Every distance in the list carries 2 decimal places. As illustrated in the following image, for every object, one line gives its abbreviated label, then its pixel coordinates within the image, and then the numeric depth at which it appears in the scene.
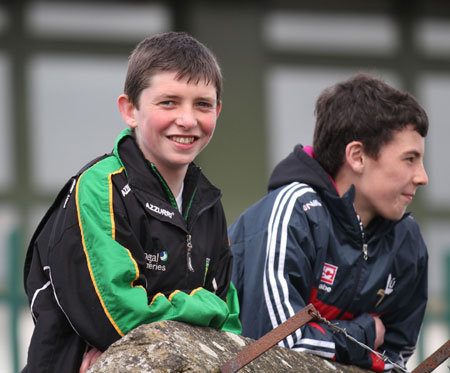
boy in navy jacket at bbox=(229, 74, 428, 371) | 6.67
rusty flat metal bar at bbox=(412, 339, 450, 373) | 5.65
